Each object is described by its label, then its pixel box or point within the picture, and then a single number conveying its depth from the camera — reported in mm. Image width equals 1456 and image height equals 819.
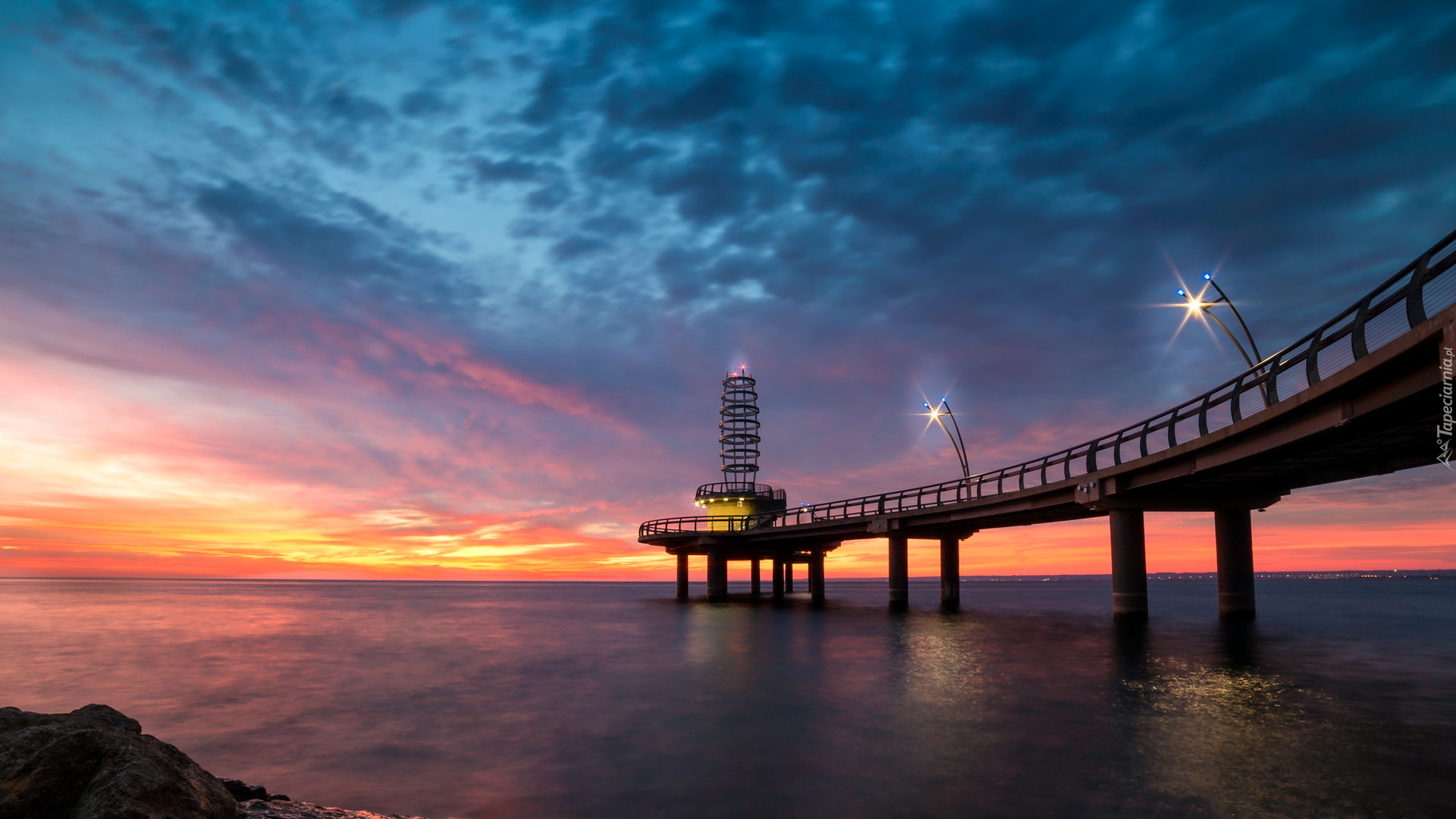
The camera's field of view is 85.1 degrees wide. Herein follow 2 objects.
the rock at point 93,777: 6113
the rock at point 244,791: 9406
